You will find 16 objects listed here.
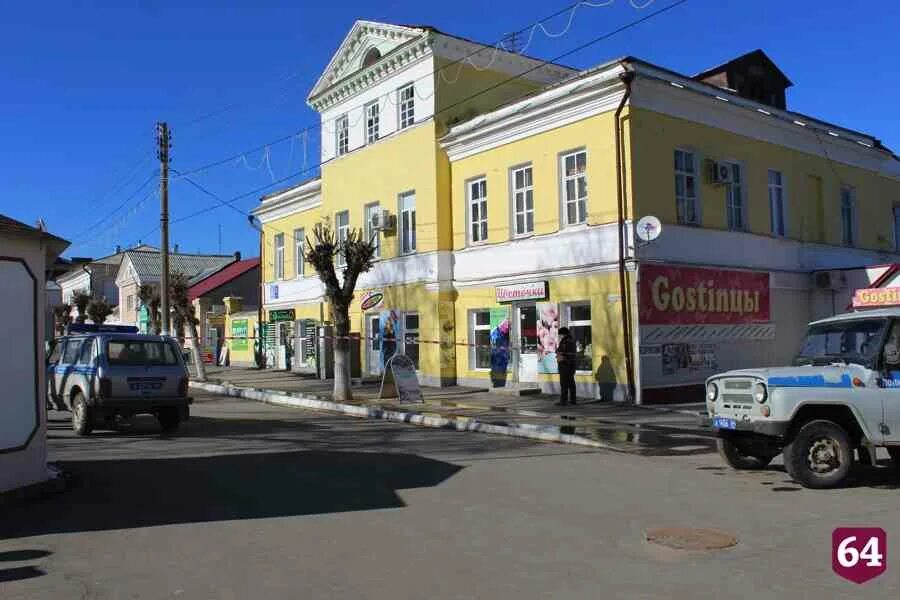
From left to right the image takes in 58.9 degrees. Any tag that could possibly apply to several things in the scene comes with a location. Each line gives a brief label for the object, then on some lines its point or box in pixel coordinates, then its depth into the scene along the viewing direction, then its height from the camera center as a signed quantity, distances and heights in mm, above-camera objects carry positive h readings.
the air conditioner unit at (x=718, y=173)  20531 +4121
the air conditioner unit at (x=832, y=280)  22812 +1435
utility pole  28141 +4887
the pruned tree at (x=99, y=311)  44844 +1898
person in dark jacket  18531 -684
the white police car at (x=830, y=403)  8938 -831
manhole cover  6543 -1735
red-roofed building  42812 +2706
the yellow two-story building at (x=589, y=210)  19078 +3529
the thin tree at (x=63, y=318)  53125 +1895
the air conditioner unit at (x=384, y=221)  25781 +3817
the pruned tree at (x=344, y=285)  20234 +1405
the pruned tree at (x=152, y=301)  34688 +1872
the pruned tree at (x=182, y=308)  28438 +1349
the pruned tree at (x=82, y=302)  49153 +2673
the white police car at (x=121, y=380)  14305 -648
